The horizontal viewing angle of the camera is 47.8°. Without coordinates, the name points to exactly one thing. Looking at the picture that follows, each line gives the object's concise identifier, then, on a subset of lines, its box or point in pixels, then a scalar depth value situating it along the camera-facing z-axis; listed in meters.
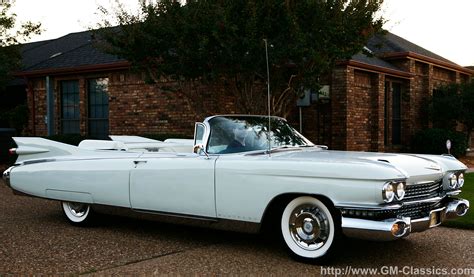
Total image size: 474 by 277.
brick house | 15.41
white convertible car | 4.53
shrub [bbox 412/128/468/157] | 18.05
